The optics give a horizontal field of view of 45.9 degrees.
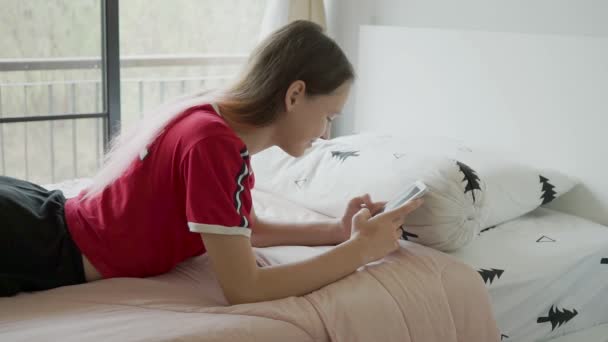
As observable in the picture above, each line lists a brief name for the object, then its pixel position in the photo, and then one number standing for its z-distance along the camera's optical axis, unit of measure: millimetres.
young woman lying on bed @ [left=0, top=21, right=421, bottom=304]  1271
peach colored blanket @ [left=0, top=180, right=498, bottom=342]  1200
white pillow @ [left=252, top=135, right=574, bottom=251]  1569
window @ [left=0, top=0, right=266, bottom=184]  2919
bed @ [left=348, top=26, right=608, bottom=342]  1643
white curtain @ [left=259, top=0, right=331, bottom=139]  2863
